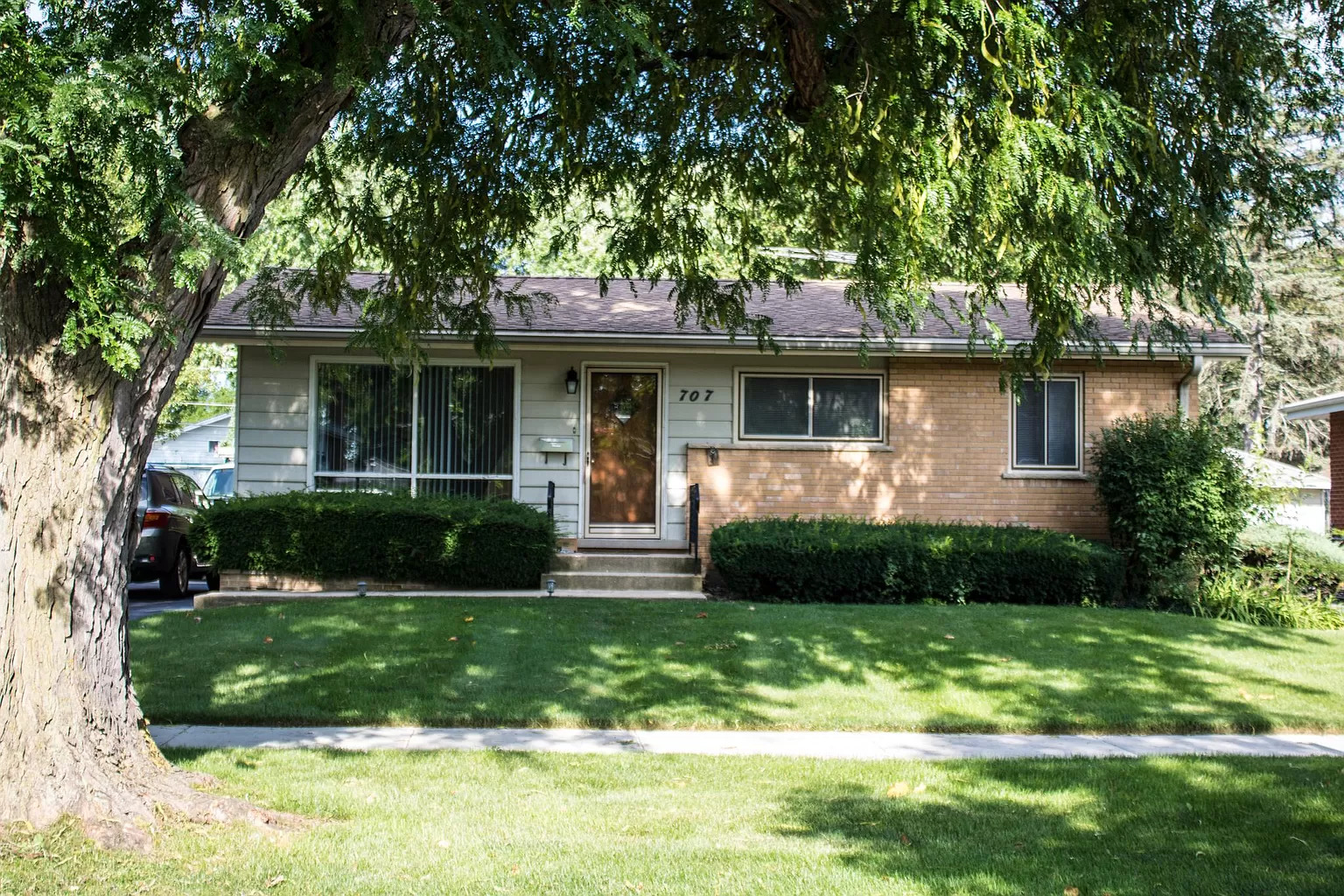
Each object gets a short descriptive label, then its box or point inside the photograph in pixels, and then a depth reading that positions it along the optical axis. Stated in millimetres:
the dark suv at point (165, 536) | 14195
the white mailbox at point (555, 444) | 14383
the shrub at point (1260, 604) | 12258
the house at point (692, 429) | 14297
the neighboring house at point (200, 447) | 44031
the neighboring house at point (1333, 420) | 22156
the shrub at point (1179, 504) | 12969
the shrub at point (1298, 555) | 13164
